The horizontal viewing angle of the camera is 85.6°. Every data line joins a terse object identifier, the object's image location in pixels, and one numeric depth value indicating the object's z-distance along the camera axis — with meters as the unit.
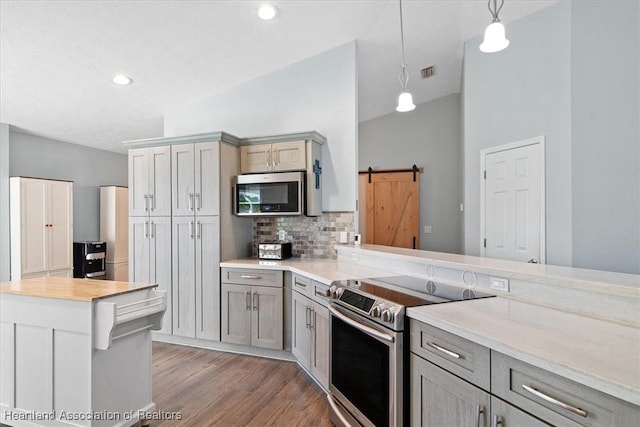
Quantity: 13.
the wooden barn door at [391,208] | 6.04
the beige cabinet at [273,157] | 3.61
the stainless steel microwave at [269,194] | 3.54
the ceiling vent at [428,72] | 4.80
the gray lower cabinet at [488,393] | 0.95
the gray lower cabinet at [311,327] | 2.54
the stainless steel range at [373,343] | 1.63
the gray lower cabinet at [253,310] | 3.22
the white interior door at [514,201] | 3.55
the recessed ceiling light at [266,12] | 2.99
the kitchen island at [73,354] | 1.89
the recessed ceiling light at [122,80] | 3.87
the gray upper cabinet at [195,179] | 3.54
